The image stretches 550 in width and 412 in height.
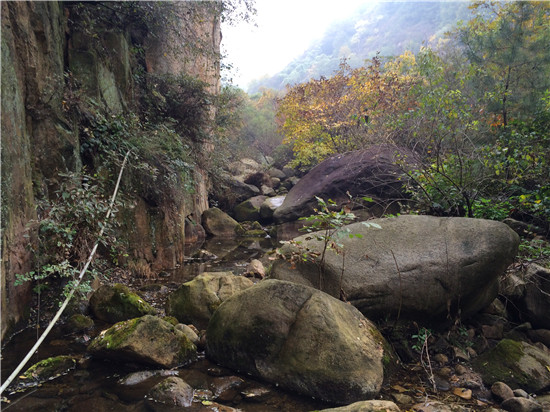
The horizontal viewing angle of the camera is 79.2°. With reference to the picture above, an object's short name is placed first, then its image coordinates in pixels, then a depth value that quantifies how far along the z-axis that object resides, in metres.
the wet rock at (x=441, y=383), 3.04
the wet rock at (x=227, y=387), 2.86
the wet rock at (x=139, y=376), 2.96
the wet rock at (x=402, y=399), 2.80
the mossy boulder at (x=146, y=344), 3.15
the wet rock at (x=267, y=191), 19.12
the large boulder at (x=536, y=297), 3.82
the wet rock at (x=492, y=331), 3.80
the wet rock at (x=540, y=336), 3.69
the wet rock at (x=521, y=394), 2.84
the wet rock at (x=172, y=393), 2.72
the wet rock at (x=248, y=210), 15.74
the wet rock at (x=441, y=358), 3.43
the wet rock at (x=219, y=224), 12.49
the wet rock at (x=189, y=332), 3.72
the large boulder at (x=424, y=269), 3.63
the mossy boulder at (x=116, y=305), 4.27
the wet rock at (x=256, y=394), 2.82
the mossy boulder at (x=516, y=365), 2.99
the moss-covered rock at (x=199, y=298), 4.35
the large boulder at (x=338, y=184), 9.45
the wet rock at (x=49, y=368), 2.89
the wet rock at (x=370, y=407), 2.24
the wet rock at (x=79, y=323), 3.97
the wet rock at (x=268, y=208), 15.18
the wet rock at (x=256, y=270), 6.55
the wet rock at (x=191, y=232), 10.46
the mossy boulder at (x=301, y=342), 2.83
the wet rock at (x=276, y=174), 22.77
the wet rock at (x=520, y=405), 2.62
